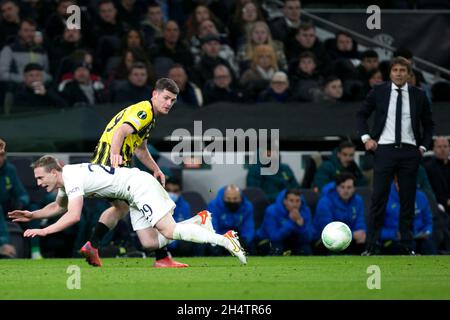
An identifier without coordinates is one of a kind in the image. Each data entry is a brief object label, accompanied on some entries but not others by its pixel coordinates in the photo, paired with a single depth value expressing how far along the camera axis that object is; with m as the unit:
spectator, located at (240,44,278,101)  17.92
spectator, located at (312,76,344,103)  17.39
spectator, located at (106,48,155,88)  17.45
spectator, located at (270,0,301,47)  20.02
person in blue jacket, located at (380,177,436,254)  15.61
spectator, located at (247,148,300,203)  16.55
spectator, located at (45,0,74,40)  18.97
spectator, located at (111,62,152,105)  16.77
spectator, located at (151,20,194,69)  18.78
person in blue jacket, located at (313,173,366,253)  15.61
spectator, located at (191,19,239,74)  19.25
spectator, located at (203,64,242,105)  17.59
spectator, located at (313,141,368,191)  16.22
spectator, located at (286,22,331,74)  19.51
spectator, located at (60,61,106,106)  16.97
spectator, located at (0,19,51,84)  17.66
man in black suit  13.87
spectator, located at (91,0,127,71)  18.67
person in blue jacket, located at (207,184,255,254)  15.50
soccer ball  12.48
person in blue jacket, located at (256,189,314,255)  15.39
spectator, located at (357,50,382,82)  18.50
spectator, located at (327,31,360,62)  19.80
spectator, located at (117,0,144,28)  19.59
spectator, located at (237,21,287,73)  19.00
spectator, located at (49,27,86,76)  18.31
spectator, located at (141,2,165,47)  19.52
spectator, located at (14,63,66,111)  16.56
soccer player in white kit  10.84
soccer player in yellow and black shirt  11.70
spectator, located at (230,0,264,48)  19.61
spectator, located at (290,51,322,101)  18.14
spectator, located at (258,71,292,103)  17.34
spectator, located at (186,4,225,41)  19.56
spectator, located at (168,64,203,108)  17.55
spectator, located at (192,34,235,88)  18.73
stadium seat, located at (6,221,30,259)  15.27
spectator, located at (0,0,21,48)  18.39
